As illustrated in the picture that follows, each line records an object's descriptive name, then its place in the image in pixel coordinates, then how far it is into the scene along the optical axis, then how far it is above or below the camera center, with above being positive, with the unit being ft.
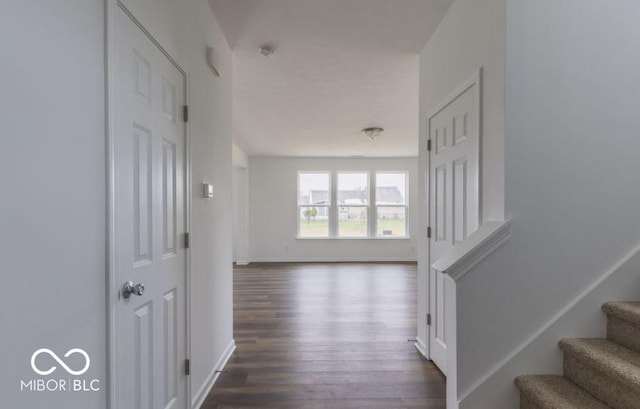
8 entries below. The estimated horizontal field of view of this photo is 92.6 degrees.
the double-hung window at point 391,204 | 25.17 -0.16
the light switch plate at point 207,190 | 6.72 +0.26
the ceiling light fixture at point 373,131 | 15.99 +3.74
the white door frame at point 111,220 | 3.59 -0.21
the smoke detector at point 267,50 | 8.43 +4.23
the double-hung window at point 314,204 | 24.97 -0.16
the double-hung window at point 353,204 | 25.04 -0.16
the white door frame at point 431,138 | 5.82 +1.42
